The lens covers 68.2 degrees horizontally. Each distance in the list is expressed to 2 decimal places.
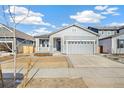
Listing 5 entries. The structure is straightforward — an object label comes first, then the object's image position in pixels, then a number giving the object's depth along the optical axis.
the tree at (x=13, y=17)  3.06
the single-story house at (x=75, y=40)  13.30
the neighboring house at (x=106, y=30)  18.83
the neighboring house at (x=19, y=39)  12.06
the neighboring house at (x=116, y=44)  12.68
